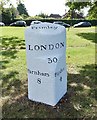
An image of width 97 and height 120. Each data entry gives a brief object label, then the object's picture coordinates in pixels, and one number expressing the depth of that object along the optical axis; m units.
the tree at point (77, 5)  10.20
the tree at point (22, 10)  38.81
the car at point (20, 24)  21.08
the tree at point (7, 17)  23.60
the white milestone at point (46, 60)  2.39
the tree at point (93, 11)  9.83
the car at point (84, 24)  21.44
